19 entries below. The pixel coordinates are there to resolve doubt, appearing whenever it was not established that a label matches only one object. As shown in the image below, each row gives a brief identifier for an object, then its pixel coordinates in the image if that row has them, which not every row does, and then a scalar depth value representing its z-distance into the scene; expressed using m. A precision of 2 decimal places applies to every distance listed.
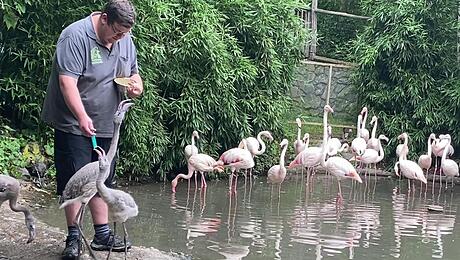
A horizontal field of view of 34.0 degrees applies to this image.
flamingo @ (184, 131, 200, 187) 9.61
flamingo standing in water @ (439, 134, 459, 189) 11.03
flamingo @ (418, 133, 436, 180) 11.50
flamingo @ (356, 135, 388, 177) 11.39
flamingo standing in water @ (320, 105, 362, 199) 9.80
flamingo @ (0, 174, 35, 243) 4.64
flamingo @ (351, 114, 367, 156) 11.51
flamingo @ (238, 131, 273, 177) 10.31
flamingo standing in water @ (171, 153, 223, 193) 9.42
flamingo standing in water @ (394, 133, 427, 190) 10.52
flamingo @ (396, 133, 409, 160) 11.22
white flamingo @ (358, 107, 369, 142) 12.51
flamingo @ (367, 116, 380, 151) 11.90
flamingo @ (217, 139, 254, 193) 9.73
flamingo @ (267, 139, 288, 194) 9.65
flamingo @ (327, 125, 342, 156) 10.60
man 4.26
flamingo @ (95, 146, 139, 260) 4.14
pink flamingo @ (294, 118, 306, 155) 11.45
